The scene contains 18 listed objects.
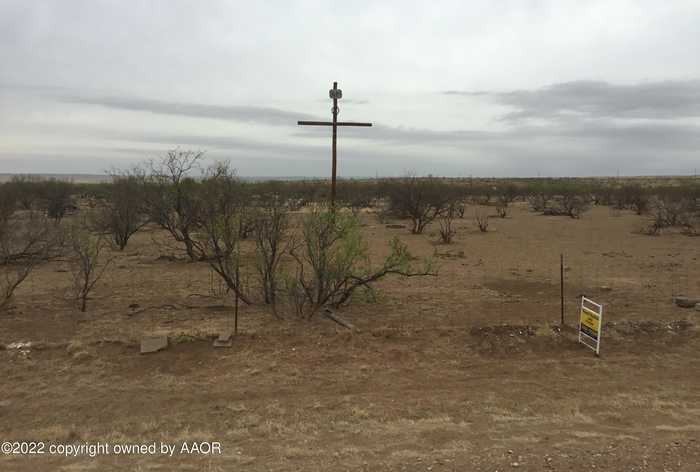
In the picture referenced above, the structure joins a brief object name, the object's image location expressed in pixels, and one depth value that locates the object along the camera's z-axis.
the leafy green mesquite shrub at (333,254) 8.27
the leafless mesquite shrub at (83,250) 8.93
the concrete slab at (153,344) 6.67
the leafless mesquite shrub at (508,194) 43.76
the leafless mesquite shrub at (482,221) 23.44
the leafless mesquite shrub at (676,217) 22.42
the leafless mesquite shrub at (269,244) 8.59
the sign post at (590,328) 6.68
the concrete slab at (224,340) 6.91
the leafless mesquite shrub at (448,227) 19.48
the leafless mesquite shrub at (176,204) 14.98
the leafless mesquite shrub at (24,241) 12.14
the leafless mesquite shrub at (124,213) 18.12
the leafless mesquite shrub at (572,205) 32.69
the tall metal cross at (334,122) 10.85
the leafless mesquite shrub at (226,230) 8.68
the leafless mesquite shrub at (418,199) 25.09
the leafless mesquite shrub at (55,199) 27.95
